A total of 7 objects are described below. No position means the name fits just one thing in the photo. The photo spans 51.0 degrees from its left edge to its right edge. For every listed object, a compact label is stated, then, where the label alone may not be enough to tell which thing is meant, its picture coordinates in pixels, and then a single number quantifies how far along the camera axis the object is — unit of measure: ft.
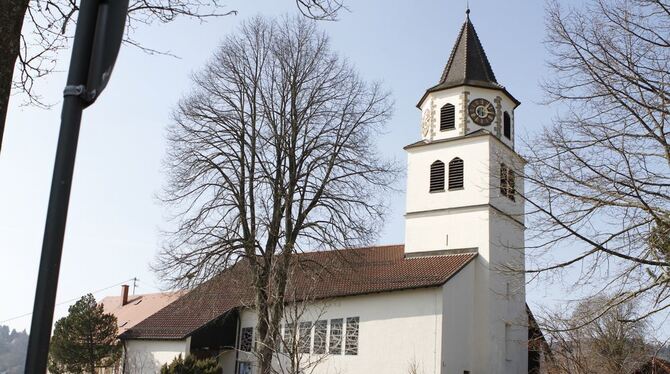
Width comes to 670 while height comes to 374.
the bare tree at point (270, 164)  78.38
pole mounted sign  7.40
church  99.86
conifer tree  117.29
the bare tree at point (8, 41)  11.23
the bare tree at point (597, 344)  37.52
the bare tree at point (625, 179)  34.68
